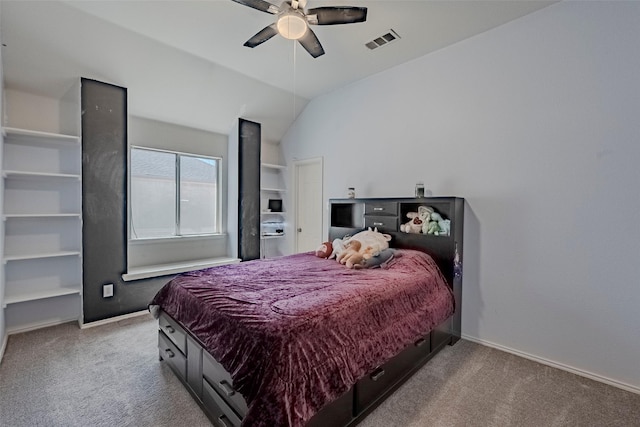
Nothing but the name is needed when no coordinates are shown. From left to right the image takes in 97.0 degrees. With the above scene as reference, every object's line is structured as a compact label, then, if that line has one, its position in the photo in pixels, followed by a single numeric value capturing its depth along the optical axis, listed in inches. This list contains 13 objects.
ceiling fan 78.3
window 149.8
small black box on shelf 198.5
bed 52.8
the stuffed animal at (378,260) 102.8
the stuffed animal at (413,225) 120.0
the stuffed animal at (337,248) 120.9
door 178.4
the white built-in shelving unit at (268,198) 195.2
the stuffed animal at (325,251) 125.1
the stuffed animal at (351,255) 104.4
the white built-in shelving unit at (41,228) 112.7
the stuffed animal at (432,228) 115.5
